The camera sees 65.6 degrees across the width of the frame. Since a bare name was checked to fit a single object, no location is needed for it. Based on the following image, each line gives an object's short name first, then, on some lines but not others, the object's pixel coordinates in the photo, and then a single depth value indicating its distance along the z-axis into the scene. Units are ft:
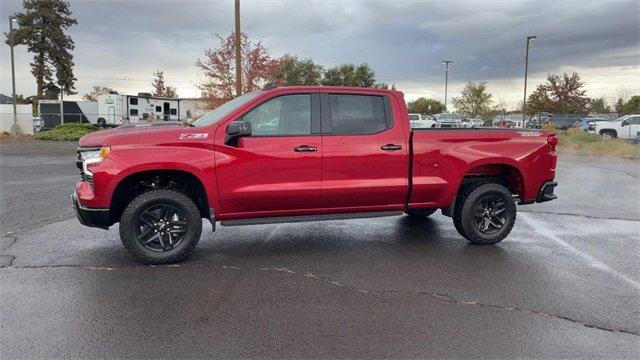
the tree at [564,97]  188.24
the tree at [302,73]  170.04
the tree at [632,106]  210.38
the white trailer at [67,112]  131.12
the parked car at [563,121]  143.95
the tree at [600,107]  241.55
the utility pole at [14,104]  100.08
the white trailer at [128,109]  124.16
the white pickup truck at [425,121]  128.64
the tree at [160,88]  216.95
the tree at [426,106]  306.84
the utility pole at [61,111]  127.54
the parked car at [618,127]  102.83
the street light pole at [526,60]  124.77
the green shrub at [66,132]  91.78
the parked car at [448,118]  147.39
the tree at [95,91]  216.95
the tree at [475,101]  195.62
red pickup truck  17.06
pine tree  163.63
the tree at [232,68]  86.38
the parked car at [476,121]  162.86
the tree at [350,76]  196.44
